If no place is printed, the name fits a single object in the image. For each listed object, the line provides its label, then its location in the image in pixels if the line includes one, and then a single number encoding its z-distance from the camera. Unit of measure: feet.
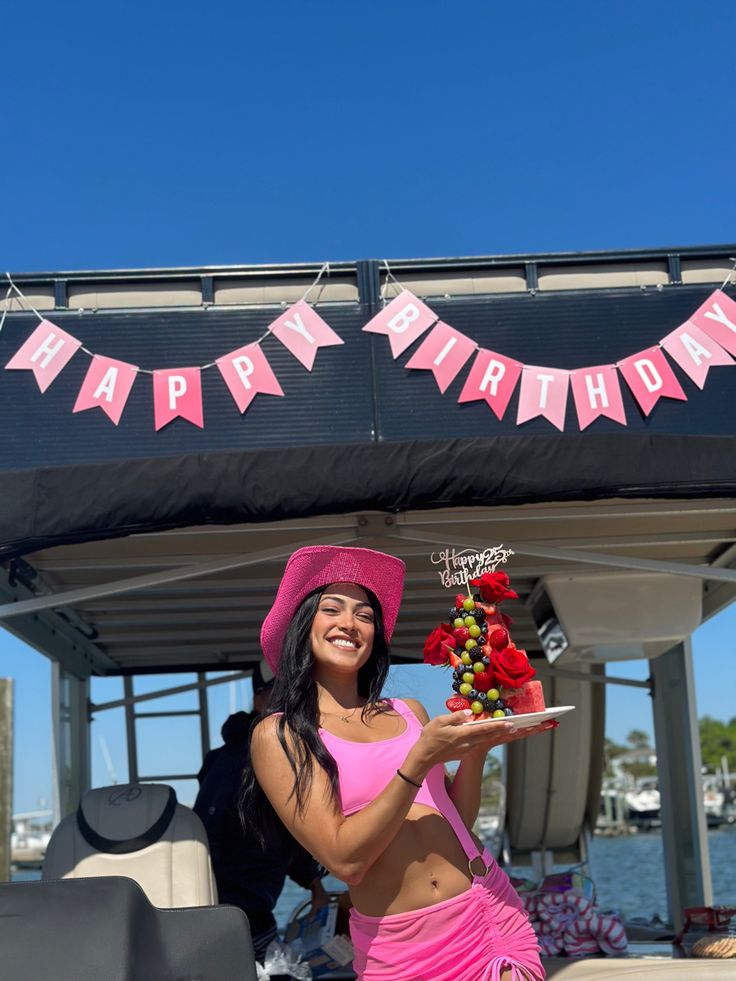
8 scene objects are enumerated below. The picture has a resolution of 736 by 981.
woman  6.67
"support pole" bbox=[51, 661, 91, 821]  22.30
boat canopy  14.34
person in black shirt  14.89
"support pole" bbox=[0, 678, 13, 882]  22.00
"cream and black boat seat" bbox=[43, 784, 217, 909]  11.78
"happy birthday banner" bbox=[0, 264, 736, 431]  14.58
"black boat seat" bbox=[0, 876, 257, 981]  6.14
